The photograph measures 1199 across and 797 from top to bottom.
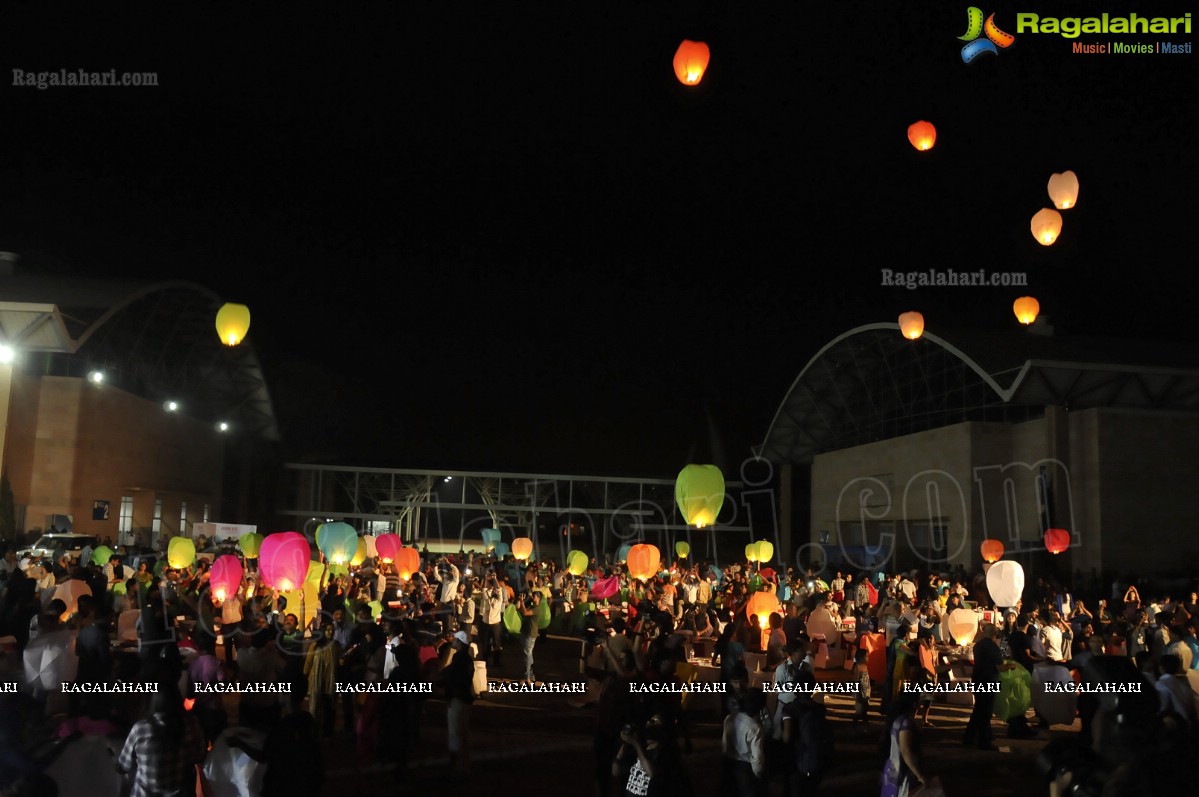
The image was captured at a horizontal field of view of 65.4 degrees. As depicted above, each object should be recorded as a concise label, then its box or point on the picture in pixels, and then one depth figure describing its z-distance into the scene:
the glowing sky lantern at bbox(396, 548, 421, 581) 18.69
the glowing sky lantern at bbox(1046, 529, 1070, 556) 19.69
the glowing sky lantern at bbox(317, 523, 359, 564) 15.95
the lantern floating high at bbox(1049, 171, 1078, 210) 13.58
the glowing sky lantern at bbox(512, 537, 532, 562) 23.20
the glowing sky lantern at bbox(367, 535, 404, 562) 18.89
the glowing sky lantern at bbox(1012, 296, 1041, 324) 21.19
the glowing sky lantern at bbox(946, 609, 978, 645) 11.66
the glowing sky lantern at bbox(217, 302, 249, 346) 14.55
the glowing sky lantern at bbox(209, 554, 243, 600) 11.47
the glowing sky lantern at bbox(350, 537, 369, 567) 16.92
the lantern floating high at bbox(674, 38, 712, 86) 10.52
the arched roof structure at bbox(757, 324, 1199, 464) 23.06
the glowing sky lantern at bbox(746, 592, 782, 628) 11.42
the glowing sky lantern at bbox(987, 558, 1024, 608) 12.43
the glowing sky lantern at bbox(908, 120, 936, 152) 14.21
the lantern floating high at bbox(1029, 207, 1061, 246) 15.04
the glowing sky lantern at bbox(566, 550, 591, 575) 20.20
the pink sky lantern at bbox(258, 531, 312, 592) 10.91
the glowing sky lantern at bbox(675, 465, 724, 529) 12.30
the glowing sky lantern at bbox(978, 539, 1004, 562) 19.98
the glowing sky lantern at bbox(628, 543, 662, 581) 14.38
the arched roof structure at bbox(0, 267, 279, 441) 21.59
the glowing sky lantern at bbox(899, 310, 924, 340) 21.31
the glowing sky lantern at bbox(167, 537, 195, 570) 16.23
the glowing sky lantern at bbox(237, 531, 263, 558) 19.43
